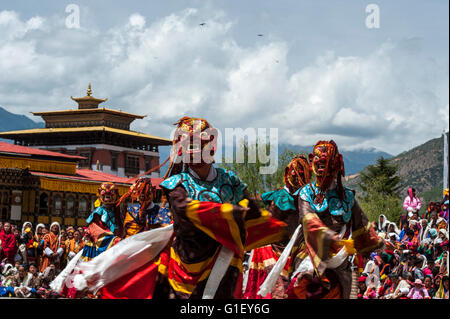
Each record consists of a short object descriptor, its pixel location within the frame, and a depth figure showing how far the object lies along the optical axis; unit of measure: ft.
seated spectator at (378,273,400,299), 50.96
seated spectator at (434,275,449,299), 48.52
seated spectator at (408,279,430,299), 47.62
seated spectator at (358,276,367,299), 52.26
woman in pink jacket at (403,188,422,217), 68.64
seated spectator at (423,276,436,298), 49.57
